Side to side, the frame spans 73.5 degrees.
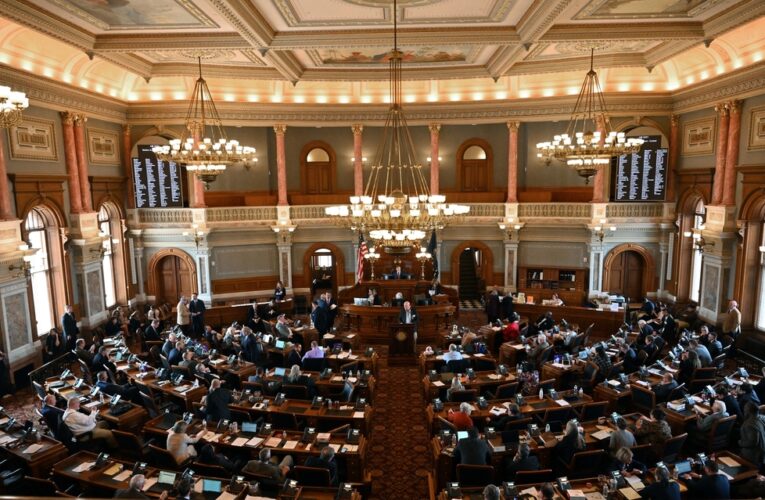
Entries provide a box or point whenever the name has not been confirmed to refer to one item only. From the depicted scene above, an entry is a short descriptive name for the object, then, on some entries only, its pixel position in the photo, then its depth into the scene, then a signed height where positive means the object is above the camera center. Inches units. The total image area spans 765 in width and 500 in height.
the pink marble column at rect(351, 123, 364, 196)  815.1 +51.8
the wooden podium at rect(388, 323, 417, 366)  557.6 -166.8
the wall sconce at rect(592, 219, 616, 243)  735.1 -57.6
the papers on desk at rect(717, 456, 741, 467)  287.0 -154.0
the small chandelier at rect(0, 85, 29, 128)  285.5 +52.1
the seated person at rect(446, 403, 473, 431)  331.3 -146.8
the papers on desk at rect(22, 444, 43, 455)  312.2 -154.6
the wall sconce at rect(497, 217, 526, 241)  796.0 -53.0
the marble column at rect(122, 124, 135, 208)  737.6 +50.0
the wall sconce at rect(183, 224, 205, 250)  753.6 -60.2
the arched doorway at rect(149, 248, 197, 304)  774.5 -124.7
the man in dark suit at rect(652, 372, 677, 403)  382.6 -148.3
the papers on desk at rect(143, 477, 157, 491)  267.9 -152.9
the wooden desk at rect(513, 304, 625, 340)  636.1 -161.7
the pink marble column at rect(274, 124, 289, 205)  805.2 +36.5
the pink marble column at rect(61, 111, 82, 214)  597.0 +38.2
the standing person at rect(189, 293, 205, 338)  628.7 -149.9
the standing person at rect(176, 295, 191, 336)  622.8 -147.5
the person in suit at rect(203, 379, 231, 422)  355.6 -145.1
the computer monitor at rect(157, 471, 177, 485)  267.6 -147.5
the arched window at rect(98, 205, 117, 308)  707.4 -92.0
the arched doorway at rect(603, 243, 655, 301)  754.2 -124.2
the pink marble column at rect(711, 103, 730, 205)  593.0 +44.3
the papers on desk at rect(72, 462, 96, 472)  291.3 -155.1
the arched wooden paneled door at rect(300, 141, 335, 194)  882.1 +37.4
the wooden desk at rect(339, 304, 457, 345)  634.2 -160.7
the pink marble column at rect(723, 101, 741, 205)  572.7 +38.9
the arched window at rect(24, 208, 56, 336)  560.7 -84.2
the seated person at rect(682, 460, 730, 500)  245.1 -143.7
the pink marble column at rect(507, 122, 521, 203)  794.2 +41.4
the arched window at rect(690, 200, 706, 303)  687.7 -99.4
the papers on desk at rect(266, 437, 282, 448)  314.3 -153.4
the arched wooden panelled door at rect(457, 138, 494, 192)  871.1 +42.6
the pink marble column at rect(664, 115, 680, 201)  709.3 +46.9
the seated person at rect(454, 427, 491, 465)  286.2 -145.1
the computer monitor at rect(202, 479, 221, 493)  262.4 -149.2
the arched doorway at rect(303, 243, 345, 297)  844.0 -128.1
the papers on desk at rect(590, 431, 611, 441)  317.9 -152.8
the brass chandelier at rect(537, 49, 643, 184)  471.2 +38.0
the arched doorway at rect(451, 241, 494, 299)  838.5 -130.5
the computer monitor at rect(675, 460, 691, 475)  273.1 -148.2
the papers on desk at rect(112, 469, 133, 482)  283.0 -155.8
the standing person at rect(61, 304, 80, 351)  543.2 -142.0
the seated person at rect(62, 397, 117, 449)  330.6 -148.9
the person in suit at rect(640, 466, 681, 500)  242.7 -141.6
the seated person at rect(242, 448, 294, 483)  270.8 -145.9
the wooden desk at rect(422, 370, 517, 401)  409.1 -153.9
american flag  666.2 -82.4
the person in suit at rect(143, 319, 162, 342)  563.5 -151.3
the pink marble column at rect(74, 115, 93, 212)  620.1 +44.0
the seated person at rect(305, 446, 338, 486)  278.4 -145.9
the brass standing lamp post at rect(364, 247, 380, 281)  796.9 -118.6
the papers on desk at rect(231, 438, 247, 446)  315.6 -153.2
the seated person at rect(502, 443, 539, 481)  279.4 -148.1
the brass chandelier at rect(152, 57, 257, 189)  490.9 +37.8
